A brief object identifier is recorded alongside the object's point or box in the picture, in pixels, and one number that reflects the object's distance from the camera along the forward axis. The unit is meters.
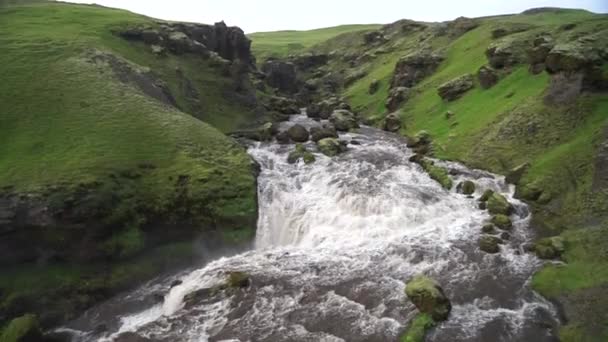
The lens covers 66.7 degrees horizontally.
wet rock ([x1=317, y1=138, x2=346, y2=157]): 56.78
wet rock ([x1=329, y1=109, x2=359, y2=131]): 75.88
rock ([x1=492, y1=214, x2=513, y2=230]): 37.19
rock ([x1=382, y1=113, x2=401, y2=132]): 76.93
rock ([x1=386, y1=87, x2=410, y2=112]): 87.19
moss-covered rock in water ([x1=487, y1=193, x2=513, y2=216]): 39.47
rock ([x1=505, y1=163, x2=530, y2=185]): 44.68
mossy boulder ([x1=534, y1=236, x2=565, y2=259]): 32.03
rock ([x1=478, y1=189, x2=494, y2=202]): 42.12
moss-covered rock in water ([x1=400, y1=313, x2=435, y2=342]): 24.36
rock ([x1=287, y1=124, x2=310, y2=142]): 64.06
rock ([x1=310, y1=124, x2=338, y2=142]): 63.88
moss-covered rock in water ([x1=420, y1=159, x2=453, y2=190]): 47.03
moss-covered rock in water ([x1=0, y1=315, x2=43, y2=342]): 26.62
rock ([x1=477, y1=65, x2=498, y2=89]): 69.38
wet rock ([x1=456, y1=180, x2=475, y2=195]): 44.91
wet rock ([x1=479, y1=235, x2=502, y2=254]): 33.69
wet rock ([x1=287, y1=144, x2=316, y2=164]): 53.66
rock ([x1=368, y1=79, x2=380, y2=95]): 102.50
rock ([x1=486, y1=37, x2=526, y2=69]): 70.36
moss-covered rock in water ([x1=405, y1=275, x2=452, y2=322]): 26.12
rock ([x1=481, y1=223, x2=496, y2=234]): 36.62
